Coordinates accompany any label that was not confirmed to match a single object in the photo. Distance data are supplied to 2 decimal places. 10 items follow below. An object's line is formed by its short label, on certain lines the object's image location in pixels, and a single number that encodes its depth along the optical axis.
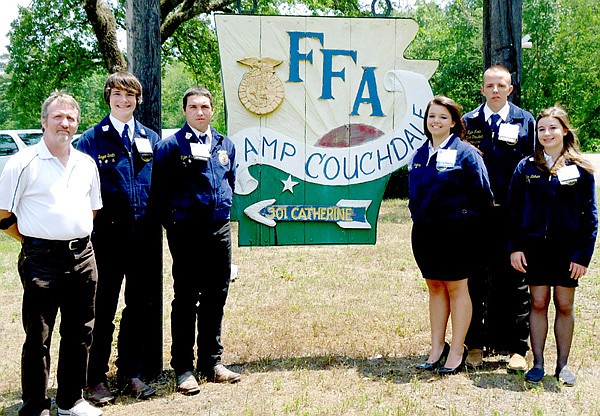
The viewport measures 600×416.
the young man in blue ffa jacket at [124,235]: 3.78
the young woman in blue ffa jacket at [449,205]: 4.06
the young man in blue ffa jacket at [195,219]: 3.90
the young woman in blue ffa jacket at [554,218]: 4.00
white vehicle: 16.27
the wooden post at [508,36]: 4.71
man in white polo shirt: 3.35
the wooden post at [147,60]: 4.26
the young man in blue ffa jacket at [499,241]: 4.34
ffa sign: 4.53
